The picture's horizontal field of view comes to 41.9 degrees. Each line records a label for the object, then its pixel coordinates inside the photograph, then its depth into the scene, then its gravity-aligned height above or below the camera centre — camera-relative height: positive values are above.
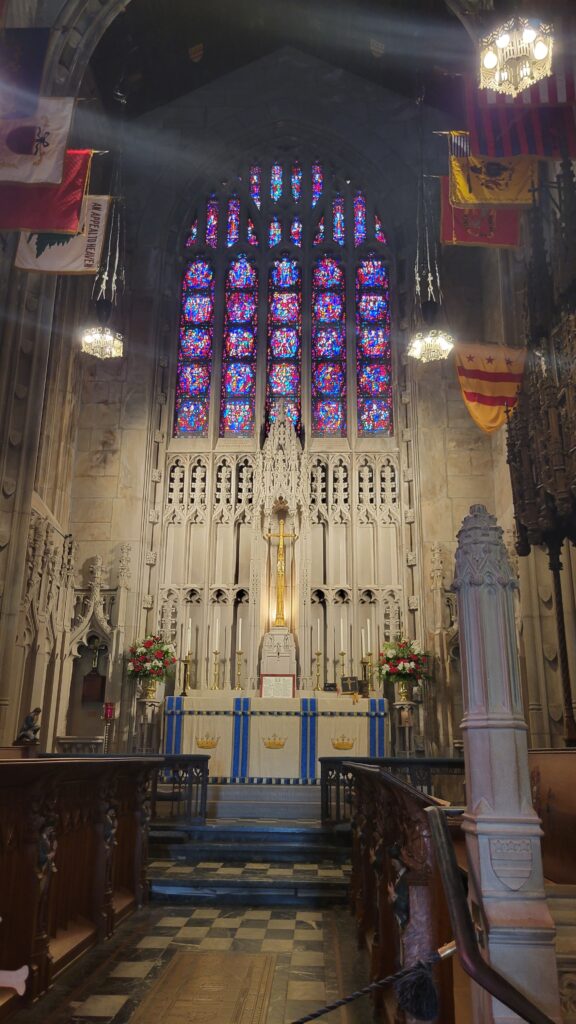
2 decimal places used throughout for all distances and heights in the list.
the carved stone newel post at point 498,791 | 2.64 -0.10
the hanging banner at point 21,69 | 9.28 +8.21
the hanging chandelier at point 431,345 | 11.51 +6.09
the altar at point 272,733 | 10.22 +0.38
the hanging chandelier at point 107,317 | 11.40 +6.46
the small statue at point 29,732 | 7.52 +0.28
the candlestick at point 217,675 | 12.64 +1.39
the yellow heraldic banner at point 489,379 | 10.95 +5.33
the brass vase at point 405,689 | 11.88 +1.11
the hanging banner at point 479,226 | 10.47 +7.16
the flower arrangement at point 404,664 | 11.75 +1.48
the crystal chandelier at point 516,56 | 7.29 +6.63
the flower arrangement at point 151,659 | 12.02 +1.55
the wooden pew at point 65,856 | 3.78 -0.57
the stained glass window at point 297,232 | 15.92 +10.69
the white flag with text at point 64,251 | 9.81 +6.38
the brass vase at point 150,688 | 12.14 +1.11
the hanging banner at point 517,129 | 8.75 +7.09
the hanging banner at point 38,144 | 8.80 +6.98
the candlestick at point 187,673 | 12.33 +1.39
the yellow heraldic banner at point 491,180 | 9.59 +7.14
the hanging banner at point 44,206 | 9.03 +6.41
